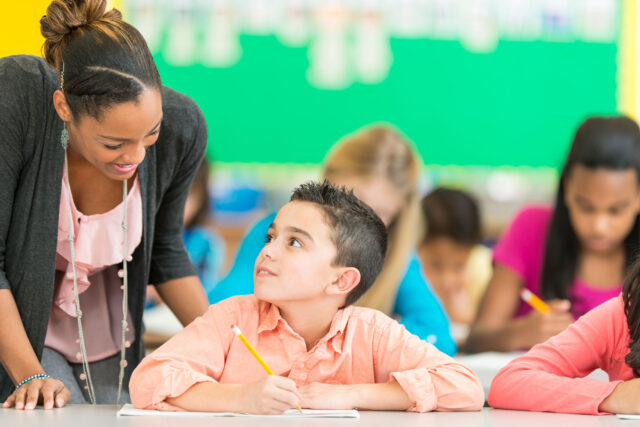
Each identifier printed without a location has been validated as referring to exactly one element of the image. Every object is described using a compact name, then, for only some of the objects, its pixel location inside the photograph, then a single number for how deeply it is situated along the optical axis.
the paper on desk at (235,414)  2.36
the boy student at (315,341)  2.42
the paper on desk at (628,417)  2.40
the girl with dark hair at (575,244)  3.58
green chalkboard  6.39
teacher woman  2.55
